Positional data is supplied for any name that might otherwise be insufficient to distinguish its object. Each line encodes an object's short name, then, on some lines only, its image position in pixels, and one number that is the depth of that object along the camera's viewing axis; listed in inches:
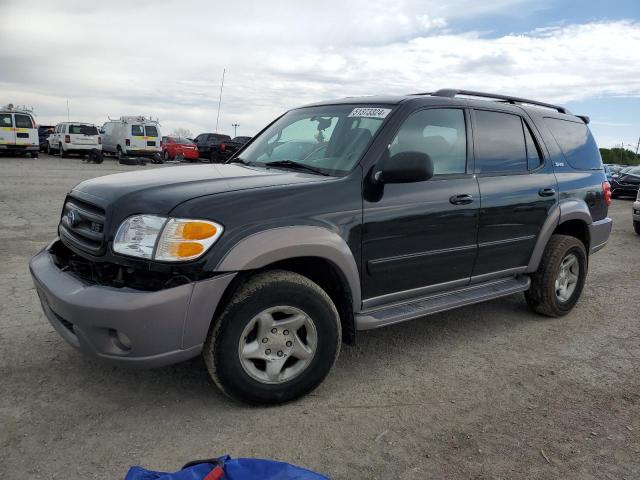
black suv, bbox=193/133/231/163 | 1127.2
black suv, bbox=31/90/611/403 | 106.0
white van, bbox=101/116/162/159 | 980.6
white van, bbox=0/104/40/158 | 893.8
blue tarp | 75.5
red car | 1093.8
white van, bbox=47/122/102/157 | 1011.3
